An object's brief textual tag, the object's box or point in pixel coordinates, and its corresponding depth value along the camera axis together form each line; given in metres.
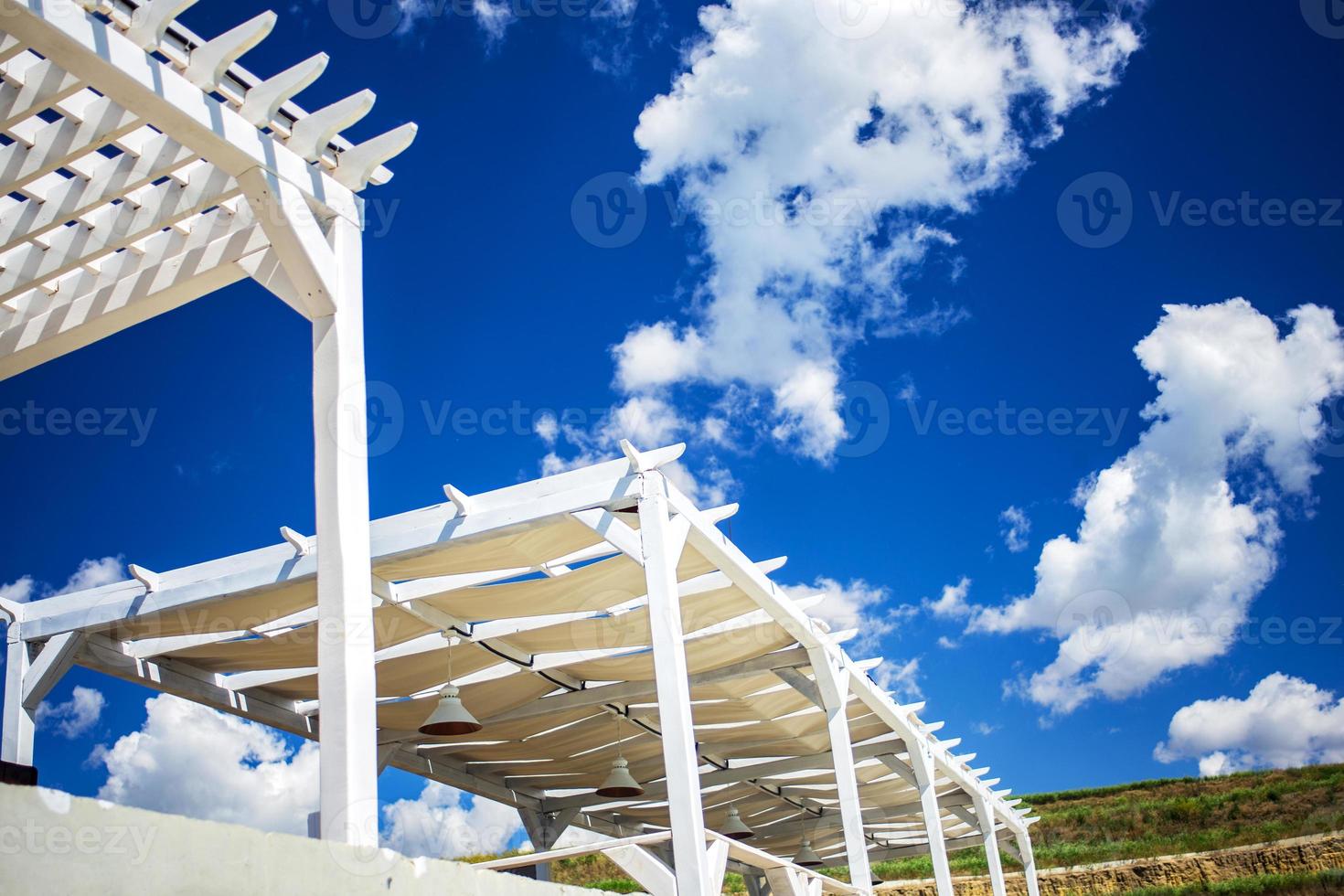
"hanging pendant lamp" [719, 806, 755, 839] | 13.38
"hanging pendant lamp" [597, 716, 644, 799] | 10.54
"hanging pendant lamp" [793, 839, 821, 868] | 17.16
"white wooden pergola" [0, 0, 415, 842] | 4.39
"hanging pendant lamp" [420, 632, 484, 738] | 8.40
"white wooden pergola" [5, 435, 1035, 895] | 6.92
